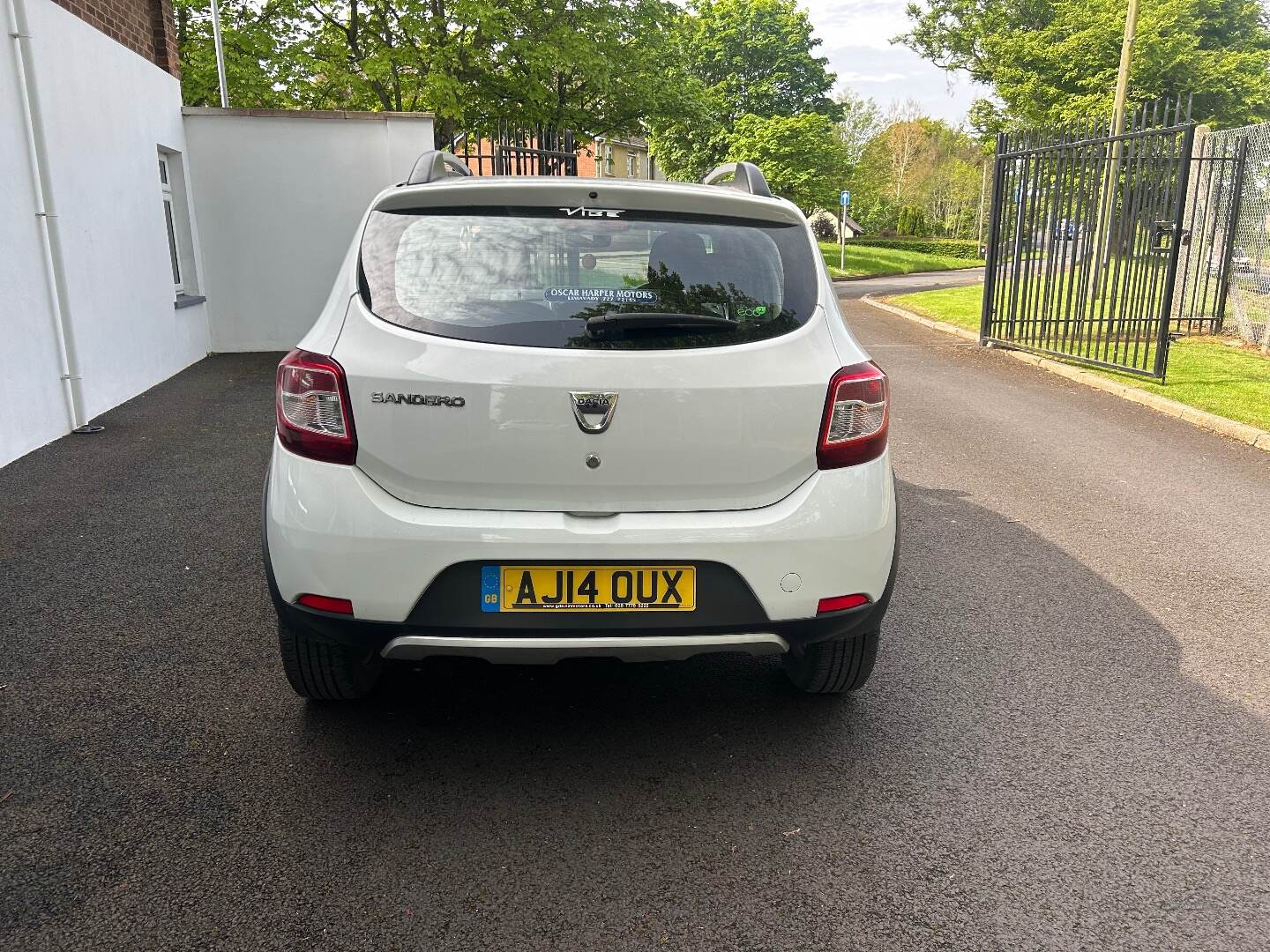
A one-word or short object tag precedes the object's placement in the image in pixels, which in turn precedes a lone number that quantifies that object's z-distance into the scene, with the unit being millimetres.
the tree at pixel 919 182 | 64562
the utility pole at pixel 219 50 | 15930
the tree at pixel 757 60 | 56094
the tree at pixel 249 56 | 22234
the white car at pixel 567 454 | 2799
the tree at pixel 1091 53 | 36625
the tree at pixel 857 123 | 65750
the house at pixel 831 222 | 56875
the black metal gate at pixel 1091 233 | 10469
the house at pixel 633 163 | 62766
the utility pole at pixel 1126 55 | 17969
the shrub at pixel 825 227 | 62538
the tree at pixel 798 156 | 48844
